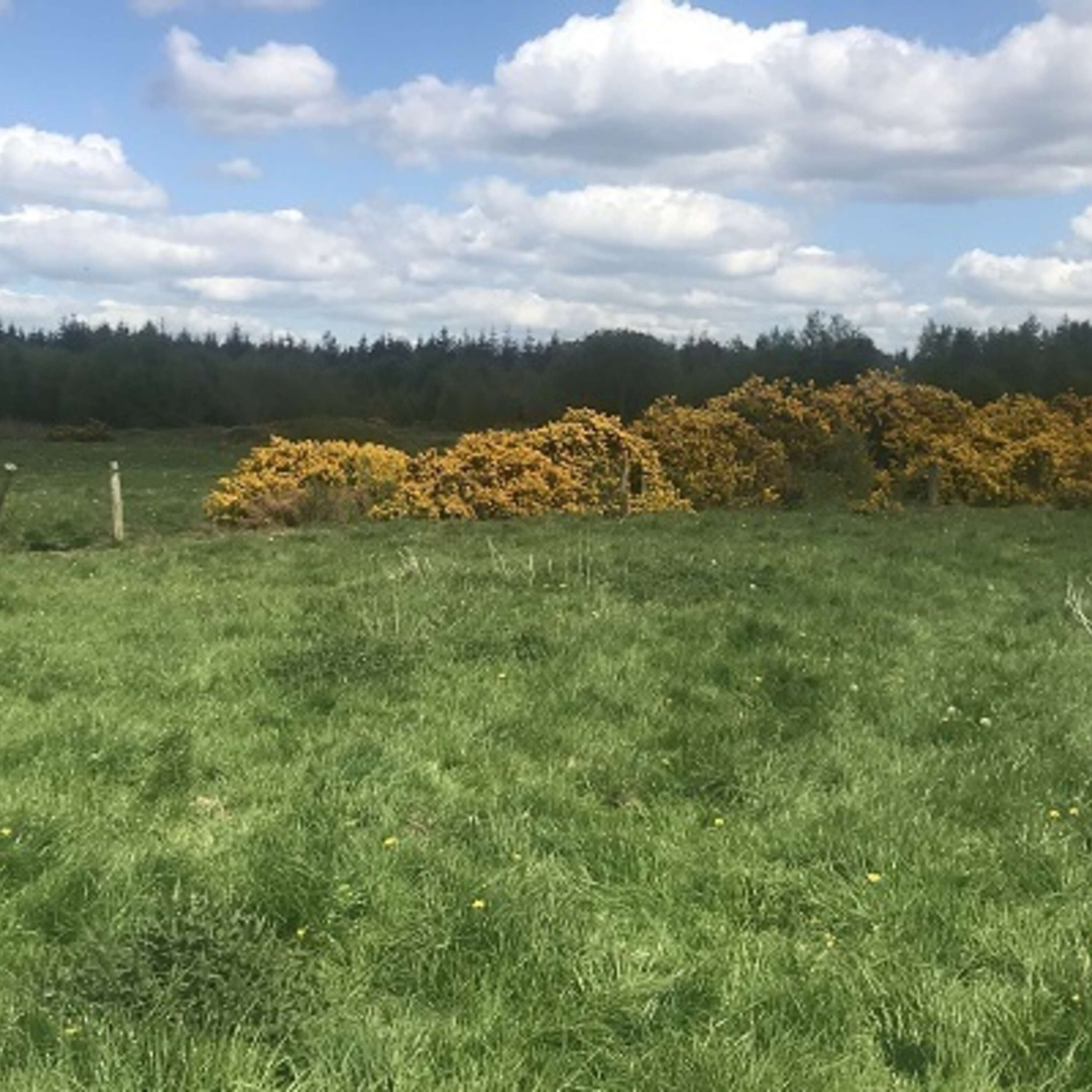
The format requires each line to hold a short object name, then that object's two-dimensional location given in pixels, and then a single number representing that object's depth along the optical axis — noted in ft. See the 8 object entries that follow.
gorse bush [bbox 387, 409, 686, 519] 86.43
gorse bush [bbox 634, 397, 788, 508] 94.68
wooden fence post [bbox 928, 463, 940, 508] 92.99
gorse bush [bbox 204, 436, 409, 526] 85.10
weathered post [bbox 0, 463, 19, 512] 56.08
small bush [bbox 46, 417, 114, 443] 221.25
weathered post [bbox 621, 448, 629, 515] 86.89
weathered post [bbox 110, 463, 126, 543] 73.87
